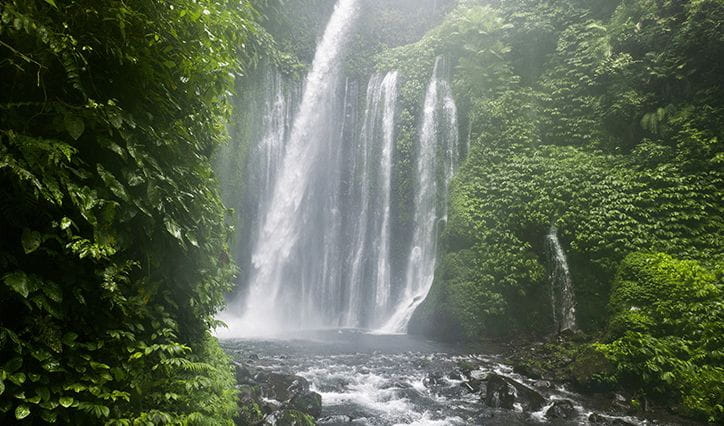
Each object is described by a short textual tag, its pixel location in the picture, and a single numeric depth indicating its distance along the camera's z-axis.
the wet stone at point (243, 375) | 6.81
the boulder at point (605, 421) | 6.02
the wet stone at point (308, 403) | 5.97
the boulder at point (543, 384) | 7.63
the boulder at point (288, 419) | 5.12
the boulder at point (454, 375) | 8.21
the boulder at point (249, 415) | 4.92
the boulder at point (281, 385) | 6.42
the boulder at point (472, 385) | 7.52
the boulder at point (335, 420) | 5.94
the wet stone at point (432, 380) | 7.82
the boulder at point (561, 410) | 6.36
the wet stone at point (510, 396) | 6.72
